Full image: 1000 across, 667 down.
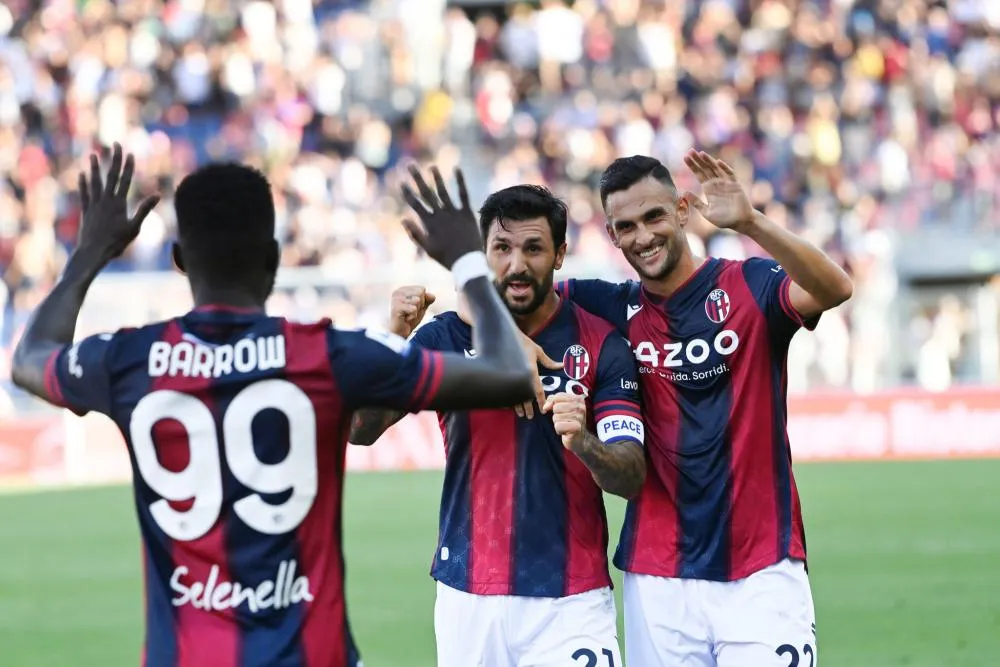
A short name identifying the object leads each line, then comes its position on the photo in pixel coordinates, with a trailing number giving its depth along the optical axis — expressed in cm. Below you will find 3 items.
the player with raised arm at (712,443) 1057
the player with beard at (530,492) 1012
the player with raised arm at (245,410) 740
